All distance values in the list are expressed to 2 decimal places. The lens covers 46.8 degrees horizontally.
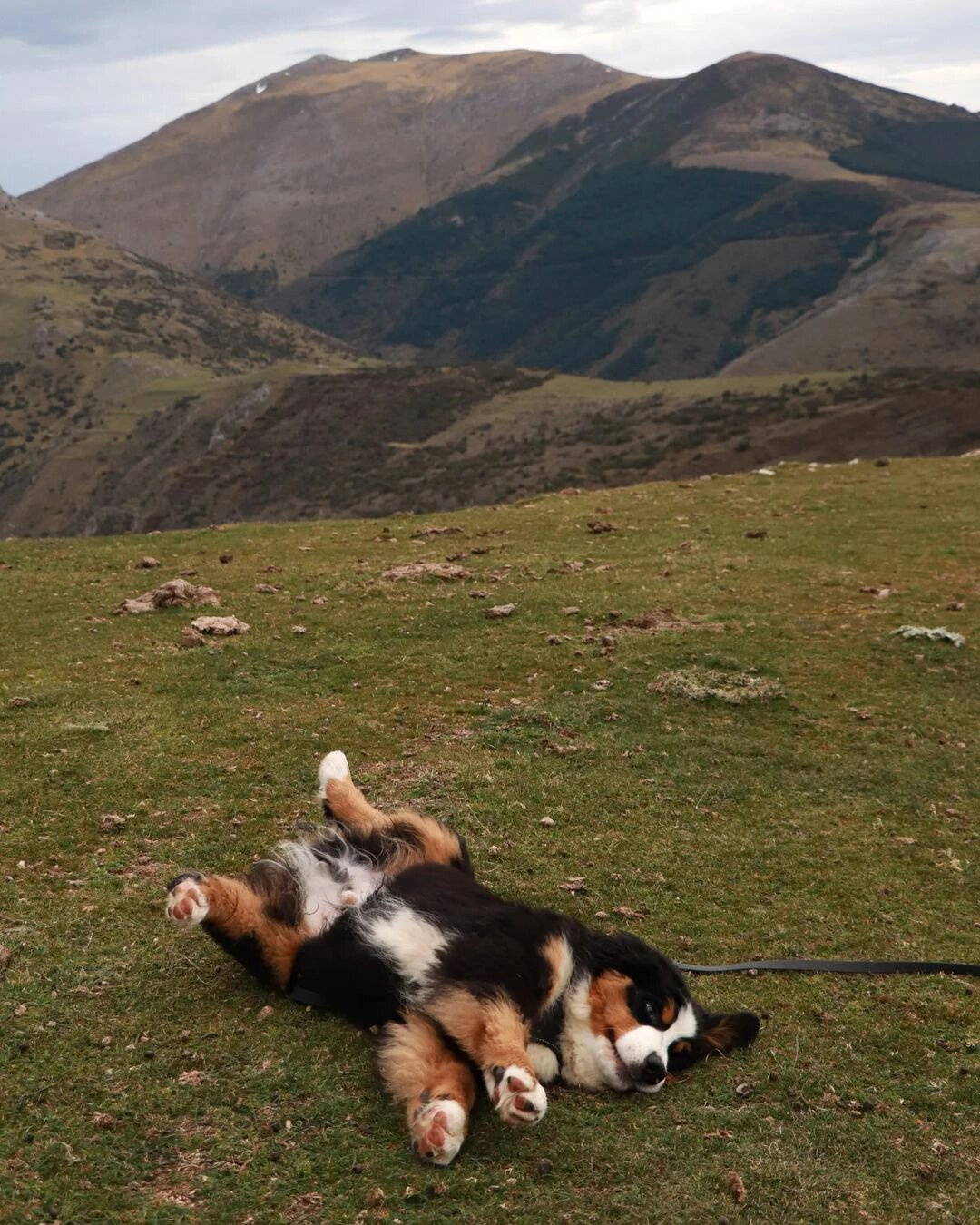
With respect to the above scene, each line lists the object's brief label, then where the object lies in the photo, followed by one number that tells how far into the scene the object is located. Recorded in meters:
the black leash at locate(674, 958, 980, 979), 6.07
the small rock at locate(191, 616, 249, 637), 12.03
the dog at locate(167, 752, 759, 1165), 4.51
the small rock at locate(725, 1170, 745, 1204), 4.19
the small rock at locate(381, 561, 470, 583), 14.87
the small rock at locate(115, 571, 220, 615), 13.28
